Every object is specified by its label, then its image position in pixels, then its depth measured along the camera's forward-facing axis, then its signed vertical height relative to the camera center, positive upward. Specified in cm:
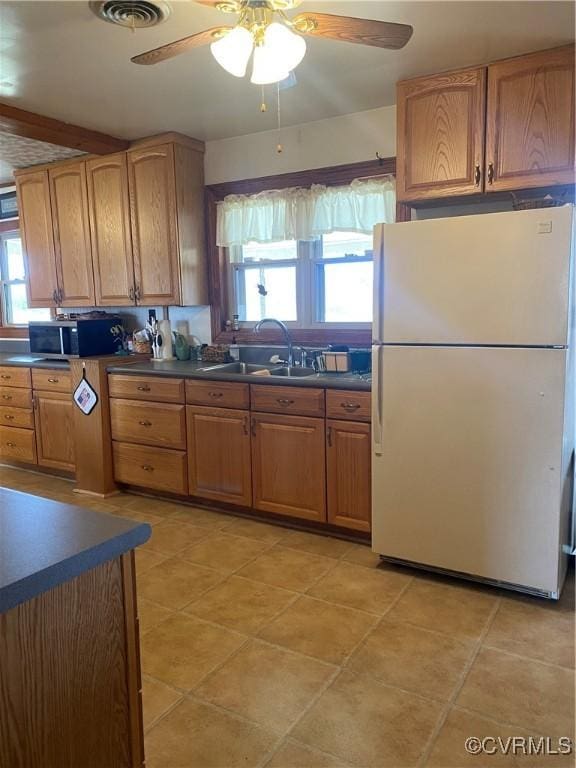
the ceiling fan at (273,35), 176 +86
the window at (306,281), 351 +17
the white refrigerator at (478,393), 219 -37
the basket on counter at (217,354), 383 -30
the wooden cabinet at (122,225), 374 +60
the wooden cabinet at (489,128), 242 +79
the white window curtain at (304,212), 331 +59
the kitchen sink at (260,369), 345 -38
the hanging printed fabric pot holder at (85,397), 376 -56
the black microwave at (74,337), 398 -18
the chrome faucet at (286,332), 349 -15
